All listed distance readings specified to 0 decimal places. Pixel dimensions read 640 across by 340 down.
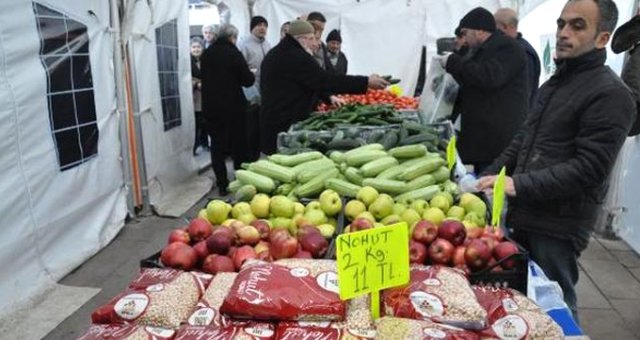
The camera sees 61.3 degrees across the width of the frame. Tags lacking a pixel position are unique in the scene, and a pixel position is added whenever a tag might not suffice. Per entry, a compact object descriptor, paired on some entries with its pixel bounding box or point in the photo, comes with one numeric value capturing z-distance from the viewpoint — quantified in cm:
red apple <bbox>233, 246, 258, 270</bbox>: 189
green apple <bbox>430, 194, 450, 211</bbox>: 245
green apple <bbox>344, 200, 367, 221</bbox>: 243
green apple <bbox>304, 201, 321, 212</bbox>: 249
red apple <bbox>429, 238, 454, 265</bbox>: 192
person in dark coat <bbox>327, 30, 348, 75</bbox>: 828
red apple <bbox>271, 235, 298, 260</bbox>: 193
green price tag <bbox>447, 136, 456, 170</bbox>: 303
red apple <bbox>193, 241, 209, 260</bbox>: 195
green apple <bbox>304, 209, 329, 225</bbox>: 236
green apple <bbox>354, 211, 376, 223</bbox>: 230
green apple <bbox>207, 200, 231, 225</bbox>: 235
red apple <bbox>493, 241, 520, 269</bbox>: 184
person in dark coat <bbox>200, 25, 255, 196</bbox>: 625
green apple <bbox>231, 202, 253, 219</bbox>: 241
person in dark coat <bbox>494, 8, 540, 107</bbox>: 481
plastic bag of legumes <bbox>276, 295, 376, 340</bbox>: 138
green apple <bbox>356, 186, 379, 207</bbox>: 250
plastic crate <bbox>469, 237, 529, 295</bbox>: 182
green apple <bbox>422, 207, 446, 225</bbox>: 229
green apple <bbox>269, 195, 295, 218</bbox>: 243
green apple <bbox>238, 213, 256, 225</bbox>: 232
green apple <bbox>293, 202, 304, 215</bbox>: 246
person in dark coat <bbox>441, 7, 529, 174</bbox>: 393
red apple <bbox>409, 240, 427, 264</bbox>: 193
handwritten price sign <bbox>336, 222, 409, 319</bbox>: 143
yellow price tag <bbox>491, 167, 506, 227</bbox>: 209
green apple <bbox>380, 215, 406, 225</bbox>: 230
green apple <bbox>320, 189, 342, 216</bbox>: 246
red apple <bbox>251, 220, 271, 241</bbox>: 214
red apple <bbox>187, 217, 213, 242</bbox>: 208
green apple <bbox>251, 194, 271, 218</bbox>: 245
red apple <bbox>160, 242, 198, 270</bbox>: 187
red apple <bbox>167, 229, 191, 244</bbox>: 203
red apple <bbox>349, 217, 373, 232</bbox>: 210
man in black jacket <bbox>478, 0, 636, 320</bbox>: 211
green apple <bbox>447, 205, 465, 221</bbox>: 238
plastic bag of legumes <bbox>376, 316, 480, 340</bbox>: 136
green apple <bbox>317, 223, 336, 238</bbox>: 221
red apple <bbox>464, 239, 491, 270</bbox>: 189
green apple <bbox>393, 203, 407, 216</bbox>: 243
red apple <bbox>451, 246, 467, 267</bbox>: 191
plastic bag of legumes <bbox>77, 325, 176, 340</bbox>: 139
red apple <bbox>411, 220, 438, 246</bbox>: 202
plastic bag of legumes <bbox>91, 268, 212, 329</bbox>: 148
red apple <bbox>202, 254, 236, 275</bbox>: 185
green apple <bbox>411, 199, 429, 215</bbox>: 241
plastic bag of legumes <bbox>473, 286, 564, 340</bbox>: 143
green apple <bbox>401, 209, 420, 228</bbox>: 229
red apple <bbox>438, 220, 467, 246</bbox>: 200
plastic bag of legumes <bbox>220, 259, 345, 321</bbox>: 144
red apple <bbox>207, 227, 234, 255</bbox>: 197
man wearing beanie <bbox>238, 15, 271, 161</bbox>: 789
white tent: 375
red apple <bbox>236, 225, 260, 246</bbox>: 208
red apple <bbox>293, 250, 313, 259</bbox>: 189
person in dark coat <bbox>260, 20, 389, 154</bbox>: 485
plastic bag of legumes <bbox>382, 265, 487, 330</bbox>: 146
